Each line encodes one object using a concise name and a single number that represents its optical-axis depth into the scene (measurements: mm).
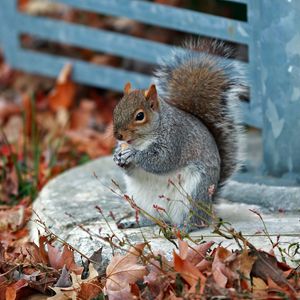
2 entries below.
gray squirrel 7402
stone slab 7434
